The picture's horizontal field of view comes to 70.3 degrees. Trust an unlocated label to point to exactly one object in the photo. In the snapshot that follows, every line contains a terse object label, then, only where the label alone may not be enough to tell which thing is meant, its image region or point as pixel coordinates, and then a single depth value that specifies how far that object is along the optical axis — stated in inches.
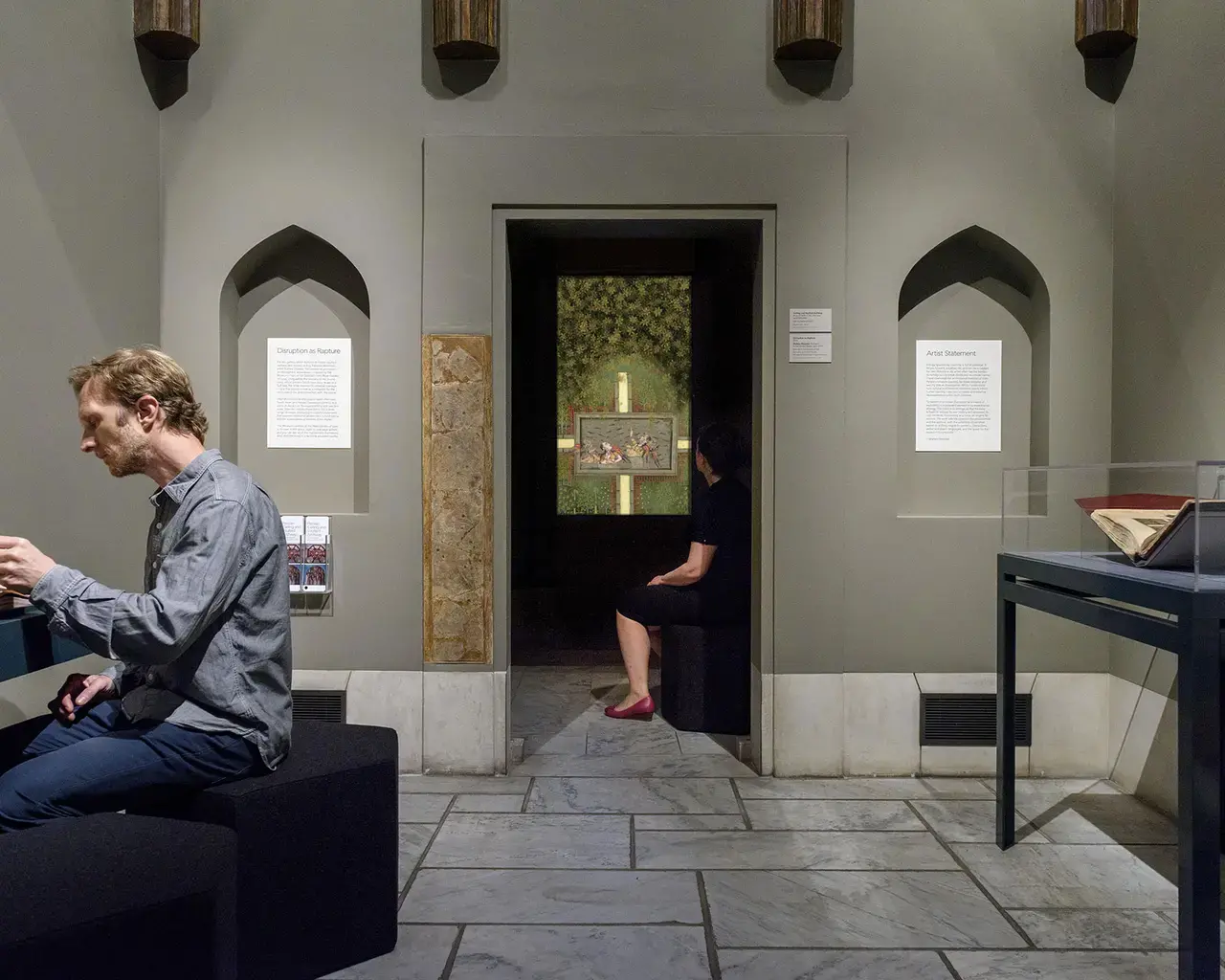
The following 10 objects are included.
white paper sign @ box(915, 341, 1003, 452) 176.2
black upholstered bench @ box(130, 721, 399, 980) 85.2
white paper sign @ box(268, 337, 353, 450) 178.2
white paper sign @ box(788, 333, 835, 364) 166.2
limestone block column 166.9
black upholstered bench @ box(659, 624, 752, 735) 189.3
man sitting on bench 79.0
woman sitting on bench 191.8
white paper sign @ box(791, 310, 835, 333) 166.1
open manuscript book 90.7
